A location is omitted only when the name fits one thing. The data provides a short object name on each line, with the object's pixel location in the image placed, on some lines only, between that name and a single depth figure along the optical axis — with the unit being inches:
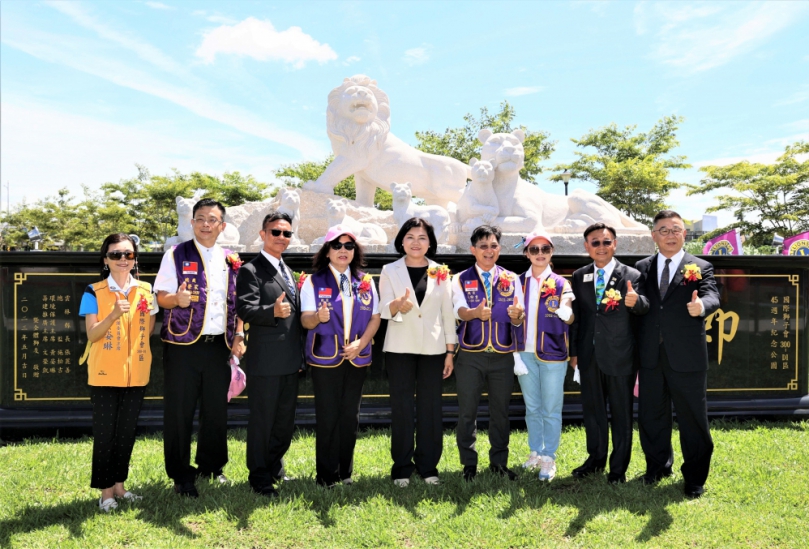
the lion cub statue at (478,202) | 232.8
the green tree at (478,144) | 923.4
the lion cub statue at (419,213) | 236.1
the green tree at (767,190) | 775.1
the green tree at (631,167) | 826.8
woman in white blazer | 137.3
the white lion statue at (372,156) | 272.2
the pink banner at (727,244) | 245.9
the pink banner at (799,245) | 247.8
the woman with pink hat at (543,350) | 147.3
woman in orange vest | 121.8
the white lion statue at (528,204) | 239.5
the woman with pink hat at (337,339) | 134.1
